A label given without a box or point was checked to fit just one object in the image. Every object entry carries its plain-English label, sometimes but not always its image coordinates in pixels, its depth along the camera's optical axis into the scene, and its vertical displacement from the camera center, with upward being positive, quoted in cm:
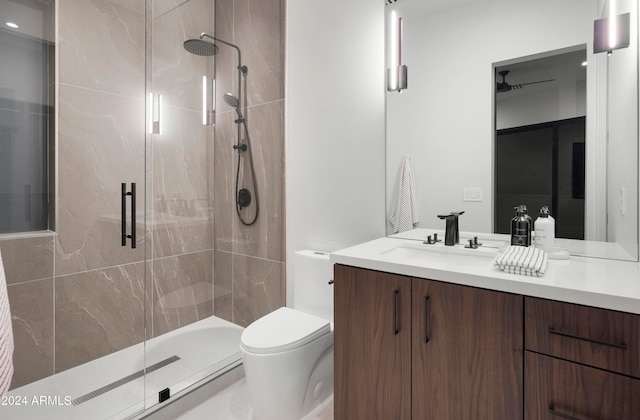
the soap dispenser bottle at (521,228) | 139 -9
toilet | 147 -67
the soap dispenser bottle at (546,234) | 133 -11
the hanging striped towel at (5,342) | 51 -22
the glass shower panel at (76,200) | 179 +3
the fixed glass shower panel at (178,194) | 193 +7
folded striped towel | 104 -18
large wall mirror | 130 +38
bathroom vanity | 90 -41
